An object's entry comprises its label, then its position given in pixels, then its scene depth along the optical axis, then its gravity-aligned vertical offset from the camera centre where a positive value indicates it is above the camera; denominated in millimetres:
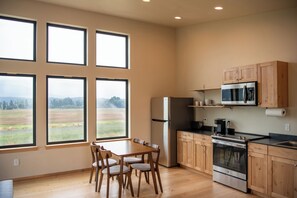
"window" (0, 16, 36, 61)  4699 +1223
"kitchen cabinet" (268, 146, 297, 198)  3591 -1103
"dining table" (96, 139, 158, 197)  3846 -841
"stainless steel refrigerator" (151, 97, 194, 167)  5688 -515
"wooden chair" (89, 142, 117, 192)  4252 -1102
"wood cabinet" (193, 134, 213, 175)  4973 -1118
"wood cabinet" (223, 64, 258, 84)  4410 +485
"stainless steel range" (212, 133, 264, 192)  4254 -1089
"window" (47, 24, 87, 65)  5141 +1216
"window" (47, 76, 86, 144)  5152 -191
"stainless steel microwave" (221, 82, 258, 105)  4391 +115
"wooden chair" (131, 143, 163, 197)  4141 -1147
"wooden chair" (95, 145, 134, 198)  3857 -1141
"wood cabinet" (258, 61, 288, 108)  4105 +265
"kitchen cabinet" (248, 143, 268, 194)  3953 -1119
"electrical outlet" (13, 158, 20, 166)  4694 -1171
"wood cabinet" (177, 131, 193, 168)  5430 -1103
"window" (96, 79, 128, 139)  5707 -190
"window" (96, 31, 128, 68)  5703 +1215
